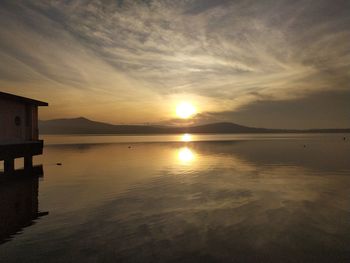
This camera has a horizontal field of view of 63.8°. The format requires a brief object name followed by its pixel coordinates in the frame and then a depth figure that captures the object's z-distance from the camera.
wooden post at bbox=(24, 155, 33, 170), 30.52
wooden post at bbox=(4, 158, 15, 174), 26.23
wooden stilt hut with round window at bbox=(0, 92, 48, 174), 24.20
